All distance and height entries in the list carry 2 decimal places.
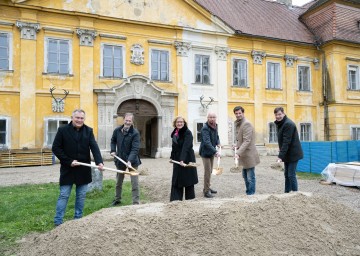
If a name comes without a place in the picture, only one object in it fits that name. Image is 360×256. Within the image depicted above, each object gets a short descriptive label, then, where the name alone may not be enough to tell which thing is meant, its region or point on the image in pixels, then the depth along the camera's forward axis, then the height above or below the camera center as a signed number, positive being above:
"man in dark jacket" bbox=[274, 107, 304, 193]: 5.71 -0.24
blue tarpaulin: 10.34 -0.57
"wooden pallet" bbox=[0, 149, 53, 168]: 13.07 -0.75
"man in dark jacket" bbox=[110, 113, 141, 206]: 5.93 -0.19
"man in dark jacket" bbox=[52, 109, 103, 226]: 4.67 -0.28
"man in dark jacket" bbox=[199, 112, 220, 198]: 6.35 -0.21
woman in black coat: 5.53 -0.39
